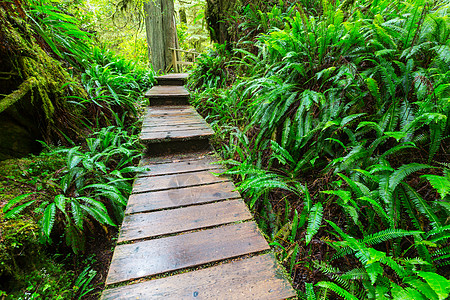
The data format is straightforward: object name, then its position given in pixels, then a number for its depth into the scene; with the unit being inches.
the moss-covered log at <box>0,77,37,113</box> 76.5
